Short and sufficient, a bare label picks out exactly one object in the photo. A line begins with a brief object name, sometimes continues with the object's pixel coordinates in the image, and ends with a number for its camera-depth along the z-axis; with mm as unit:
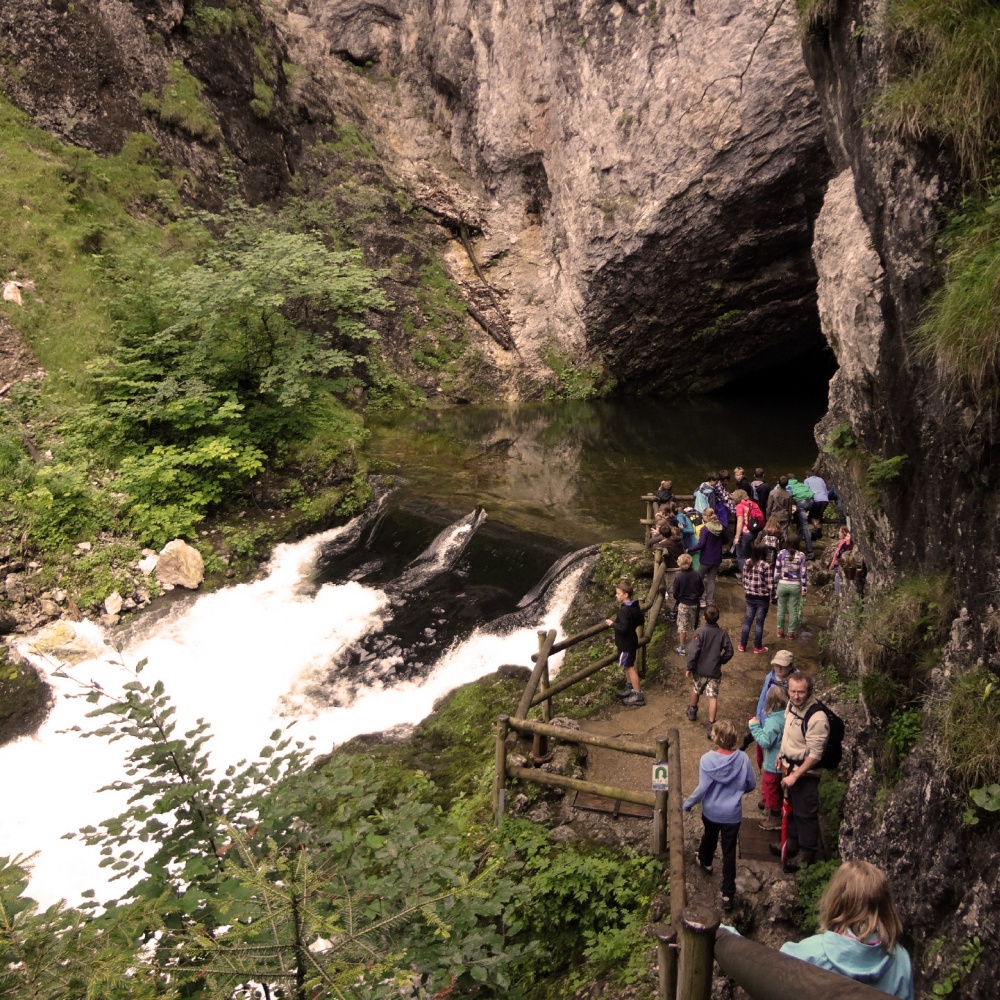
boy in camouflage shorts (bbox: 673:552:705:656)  8040
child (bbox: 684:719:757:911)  4699
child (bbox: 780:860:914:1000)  2521
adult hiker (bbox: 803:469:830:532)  11344
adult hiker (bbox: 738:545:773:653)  7977
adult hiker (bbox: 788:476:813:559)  10789
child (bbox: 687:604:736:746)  6723
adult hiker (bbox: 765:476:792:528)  9781
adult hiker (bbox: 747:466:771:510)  11047
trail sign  5246
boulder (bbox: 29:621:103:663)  10508
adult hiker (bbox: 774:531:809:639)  8055
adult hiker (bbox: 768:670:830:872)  4887
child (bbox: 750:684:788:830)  5336
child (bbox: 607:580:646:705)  7516
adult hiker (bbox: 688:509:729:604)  8672
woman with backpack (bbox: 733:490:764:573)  9469
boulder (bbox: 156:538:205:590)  12102
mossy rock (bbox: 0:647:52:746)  9539
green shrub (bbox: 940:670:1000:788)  3484
